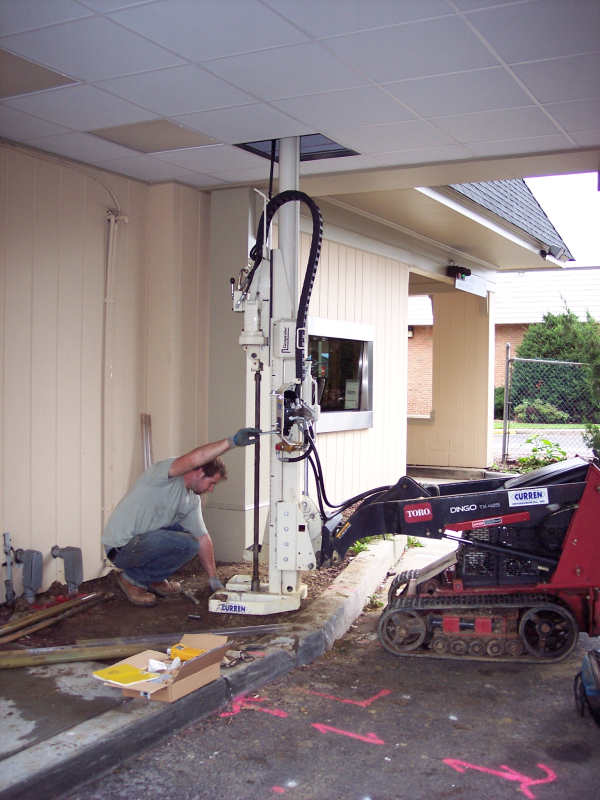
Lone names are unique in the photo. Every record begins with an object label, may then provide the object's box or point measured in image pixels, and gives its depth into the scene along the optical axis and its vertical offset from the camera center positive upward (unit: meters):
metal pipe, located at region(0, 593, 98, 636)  5.07 -1.55
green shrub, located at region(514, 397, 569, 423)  17.95 -0.20
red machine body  5.09 -1.15
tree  11.58 +0.87
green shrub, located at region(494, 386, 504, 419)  25.78 +0.07
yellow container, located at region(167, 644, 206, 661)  4.25 -1.46
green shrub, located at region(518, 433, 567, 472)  13.42 -0.95
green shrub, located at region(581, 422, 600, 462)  11.03 -0.48
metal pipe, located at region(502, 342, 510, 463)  14.21 -0.64
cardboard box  3.88 -1.49
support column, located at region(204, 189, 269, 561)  7.26 +0.23
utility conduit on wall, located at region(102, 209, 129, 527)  6.70 +0.34
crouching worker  5.88 -1.03
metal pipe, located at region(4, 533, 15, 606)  5.72 -1.43
